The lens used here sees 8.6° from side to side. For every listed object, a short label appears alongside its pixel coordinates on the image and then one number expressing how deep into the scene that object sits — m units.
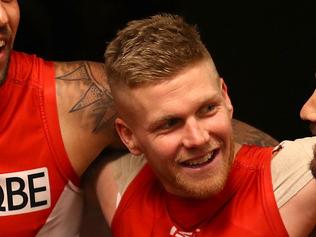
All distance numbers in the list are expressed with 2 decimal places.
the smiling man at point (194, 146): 3.06
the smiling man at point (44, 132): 3.28
